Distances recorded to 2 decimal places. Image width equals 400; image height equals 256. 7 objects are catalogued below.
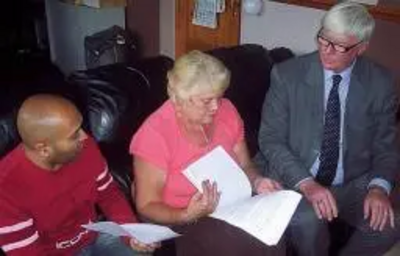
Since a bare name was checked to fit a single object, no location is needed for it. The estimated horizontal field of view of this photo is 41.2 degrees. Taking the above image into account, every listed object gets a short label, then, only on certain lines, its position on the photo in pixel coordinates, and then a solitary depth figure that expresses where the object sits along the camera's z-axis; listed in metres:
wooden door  3.40
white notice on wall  3.49
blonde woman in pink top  1.50
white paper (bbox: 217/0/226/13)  3.39
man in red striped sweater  1.31
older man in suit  1.82
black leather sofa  1.81
